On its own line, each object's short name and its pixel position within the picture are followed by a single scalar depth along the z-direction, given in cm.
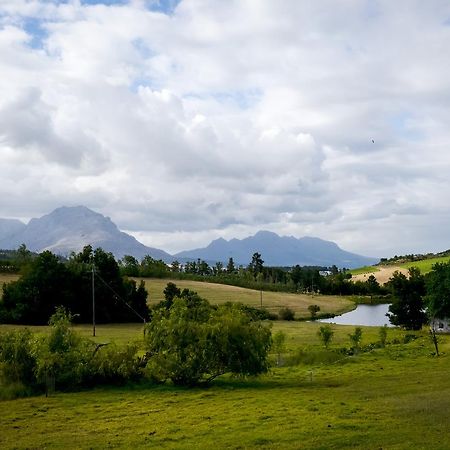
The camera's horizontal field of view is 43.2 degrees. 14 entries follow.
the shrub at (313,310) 13838
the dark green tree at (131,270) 17582
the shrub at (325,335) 6956
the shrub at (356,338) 6950
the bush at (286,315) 12756
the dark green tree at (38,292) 10744
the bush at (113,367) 4819
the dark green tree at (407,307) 10150
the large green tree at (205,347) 4712
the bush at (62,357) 4581
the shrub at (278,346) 6175
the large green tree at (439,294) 8050
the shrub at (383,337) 7391
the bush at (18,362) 4634
